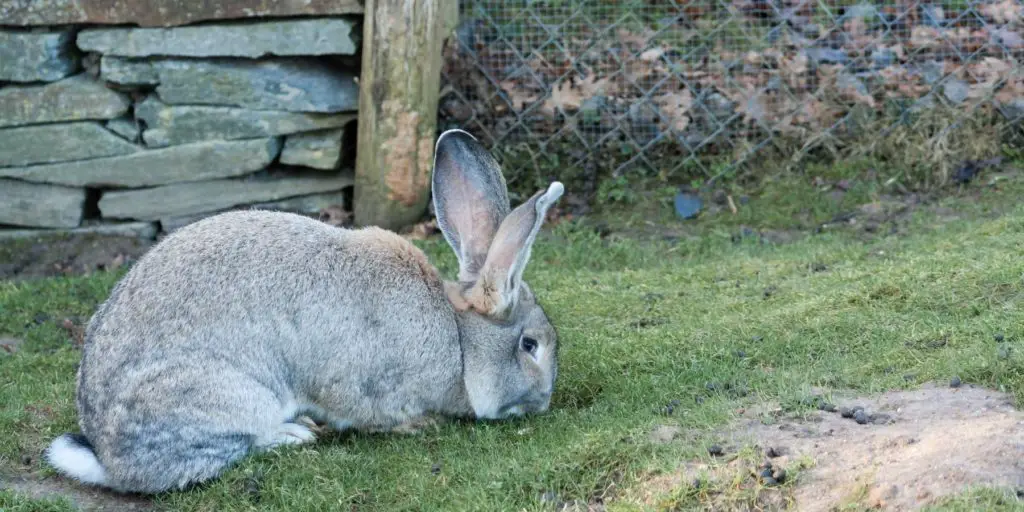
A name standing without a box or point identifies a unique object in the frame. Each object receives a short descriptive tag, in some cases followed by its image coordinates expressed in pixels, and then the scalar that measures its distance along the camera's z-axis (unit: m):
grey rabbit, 4.70
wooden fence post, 7.93
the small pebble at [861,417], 4.39
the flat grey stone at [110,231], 8.49
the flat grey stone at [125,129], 8.36
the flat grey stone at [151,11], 8.02
